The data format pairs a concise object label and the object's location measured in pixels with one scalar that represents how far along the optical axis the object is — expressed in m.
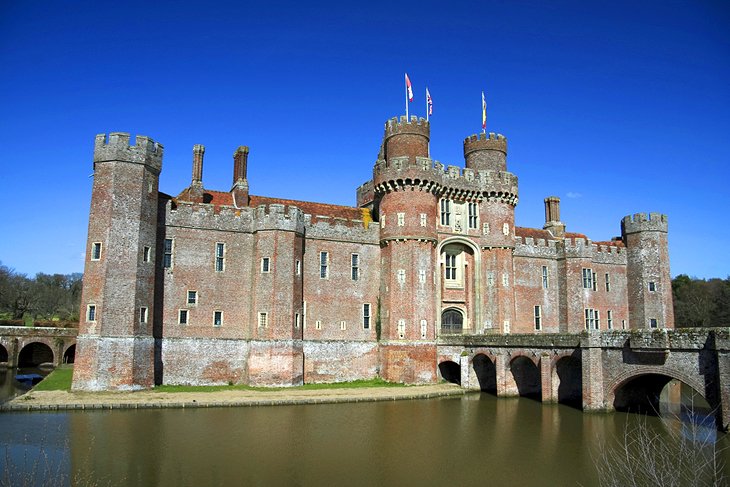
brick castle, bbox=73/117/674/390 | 31.64
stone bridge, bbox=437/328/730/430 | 22.89
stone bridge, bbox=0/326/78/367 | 49.03
